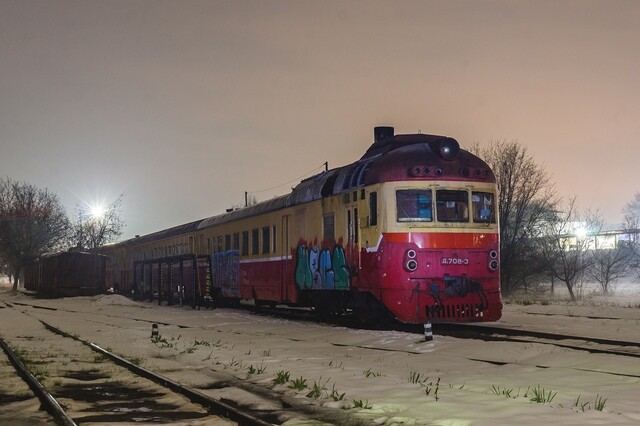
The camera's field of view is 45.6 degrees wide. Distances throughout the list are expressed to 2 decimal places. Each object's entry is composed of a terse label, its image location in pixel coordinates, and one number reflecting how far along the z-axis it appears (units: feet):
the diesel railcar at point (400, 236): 51.16
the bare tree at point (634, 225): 185.68
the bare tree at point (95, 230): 252.21
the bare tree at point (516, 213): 125.80
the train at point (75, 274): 162.91
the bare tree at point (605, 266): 157.89
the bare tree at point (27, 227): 235.61
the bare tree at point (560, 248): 130.31
